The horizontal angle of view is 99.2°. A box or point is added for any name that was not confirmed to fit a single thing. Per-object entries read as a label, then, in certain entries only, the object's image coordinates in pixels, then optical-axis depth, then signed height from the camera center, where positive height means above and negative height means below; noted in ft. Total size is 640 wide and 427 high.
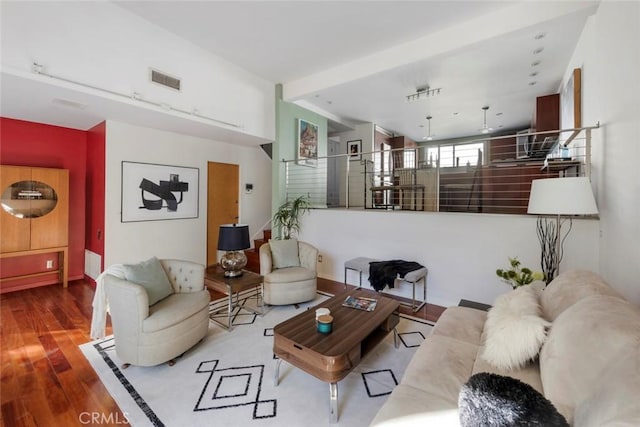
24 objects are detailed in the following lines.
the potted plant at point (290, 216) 16.46 -0.18
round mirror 12.39 +0.58
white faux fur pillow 4.57 -2.12
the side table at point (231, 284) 9.68 -2.62
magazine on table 8.16 -2.77
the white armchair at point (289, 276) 11.24 -2.64
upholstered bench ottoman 11.07 -2.54
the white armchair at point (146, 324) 7.13 -3.06
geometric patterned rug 5.82 -4.30
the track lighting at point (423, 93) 15.39 +6.94
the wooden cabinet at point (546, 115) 12.91 +4.77
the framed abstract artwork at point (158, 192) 13.79 +1.11
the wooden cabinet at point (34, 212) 12.32 -0.03
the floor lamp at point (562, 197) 6.66 +0.45
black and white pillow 2.76 -2.05
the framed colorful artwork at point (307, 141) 18.58 +5.06
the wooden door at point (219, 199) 17.35 +0.92
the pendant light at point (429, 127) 22.02 +7.81
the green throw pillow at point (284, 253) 12.44 -1.87
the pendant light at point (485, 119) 19.29 +7.67
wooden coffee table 5.78 -2.99
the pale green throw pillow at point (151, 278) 7.94 -1.98
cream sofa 2.76 -1.93
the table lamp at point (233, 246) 10.00 -1.23
